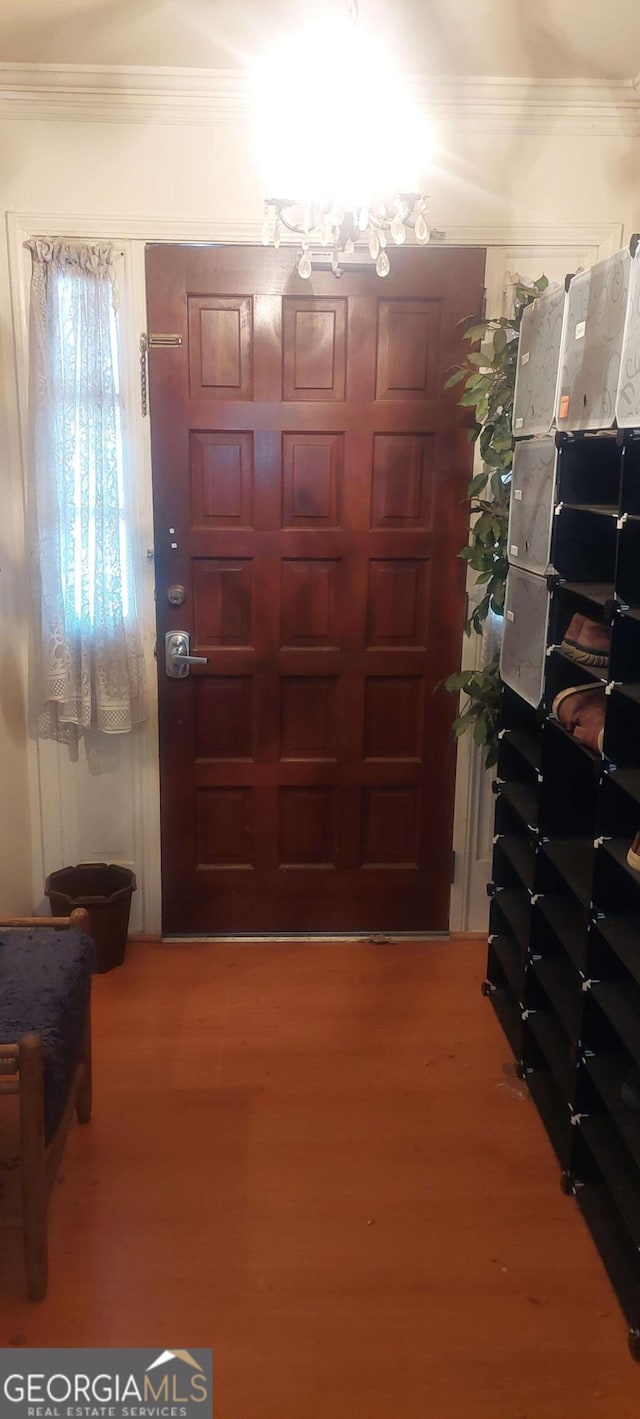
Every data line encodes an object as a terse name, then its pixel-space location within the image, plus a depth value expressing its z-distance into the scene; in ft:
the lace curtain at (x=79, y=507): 9.15
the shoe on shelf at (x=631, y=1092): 6.16
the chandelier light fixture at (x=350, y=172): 5.88
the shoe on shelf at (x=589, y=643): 6.87
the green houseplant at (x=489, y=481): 8.75
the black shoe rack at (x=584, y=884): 6.09
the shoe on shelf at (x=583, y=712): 6.75
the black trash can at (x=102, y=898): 9.91
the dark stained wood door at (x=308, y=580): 9.52
